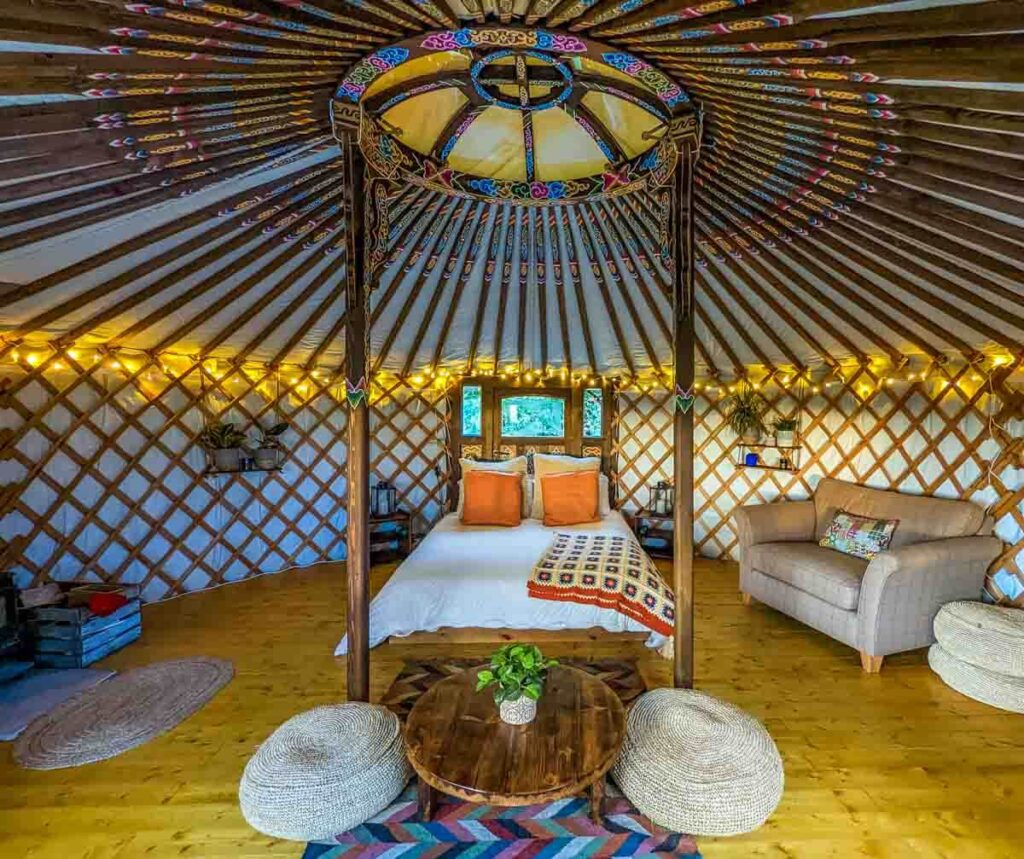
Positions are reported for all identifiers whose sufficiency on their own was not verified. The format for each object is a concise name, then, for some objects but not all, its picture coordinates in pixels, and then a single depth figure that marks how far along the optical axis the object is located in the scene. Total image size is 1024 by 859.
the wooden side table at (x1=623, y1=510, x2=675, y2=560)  4.64
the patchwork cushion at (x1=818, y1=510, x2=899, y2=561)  3.36
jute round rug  2.14
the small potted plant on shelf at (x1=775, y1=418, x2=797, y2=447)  4.38
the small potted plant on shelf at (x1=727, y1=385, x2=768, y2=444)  4.50
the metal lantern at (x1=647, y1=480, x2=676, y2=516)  4.77
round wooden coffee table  1.51
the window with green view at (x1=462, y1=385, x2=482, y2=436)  5.11
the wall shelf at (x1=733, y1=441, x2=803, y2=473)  4.45
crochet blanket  2.79
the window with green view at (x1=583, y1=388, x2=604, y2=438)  5.11
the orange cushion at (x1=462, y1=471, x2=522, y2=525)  3.94
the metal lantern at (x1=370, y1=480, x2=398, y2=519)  4.76
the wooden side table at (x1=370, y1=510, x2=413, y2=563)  4.67
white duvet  2.85
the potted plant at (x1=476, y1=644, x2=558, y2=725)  1.71
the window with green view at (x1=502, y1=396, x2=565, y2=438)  5.11
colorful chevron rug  1.68
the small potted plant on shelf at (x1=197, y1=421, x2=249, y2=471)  4.11
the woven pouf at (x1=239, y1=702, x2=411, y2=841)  1.68
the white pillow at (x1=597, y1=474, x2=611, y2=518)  4.24
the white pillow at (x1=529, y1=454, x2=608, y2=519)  4.26
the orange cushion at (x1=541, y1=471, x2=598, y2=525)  3.98
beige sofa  2.82
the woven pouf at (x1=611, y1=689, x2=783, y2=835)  1.71
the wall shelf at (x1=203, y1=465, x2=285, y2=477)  4.11
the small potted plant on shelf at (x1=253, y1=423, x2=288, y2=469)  4.33
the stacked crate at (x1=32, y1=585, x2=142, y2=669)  2.85
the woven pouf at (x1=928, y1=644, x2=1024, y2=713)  2.46
